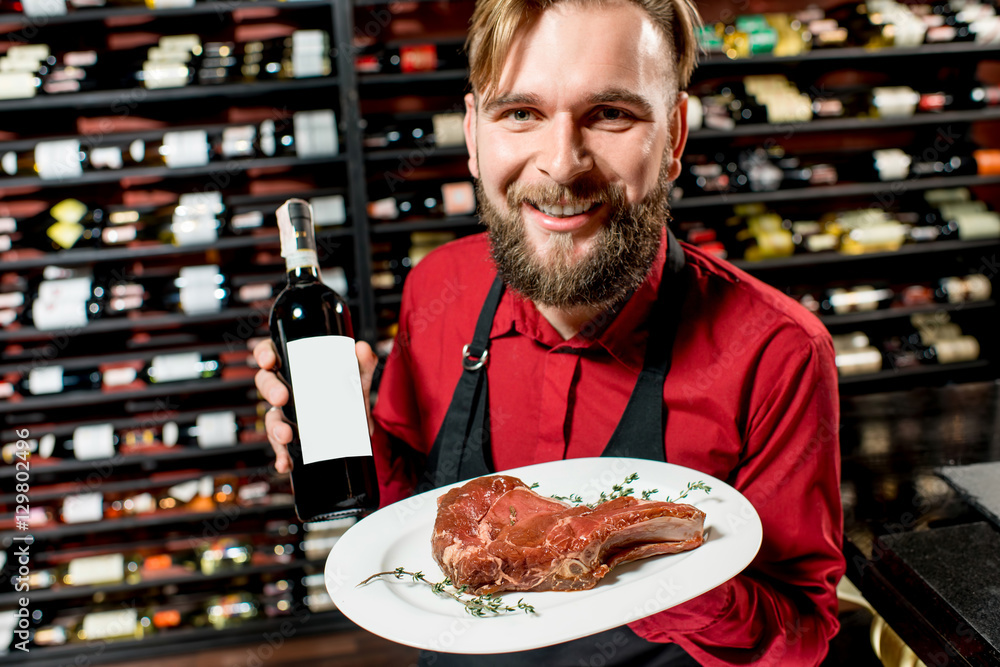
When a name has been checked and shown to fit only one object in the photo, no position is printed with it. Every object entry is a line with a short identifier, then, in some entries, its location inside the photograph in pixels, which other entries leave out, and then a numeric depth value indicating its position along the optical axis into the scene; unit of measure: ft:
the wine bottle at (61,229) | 9.86
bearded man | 3.58
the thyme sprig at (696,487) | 3.34
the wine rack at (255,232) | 9.78
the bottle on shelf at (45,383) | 10.00
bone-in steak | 2.96
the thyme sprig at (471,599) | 2.73
